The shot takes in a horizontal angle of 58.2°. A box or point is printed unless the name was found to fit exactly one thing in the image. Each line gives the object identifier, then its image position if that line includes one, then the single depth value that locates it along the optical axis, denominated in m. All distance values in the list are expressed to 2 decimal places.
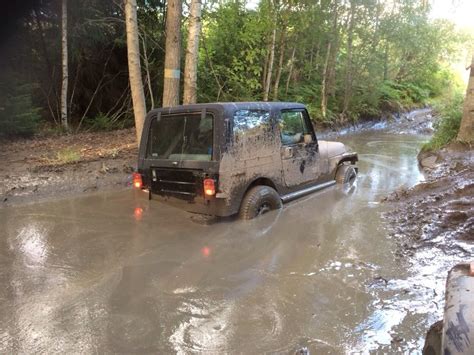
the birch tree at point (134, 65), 8.88
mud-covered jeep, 5.38
